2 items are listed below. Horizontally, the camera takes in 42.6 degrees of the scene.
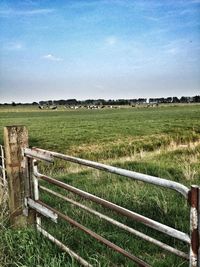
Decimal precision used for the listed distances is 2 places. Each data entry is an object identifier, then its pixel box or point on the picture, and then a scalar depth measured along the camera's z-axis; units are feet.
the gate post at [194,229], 5.64
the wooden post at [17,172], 12.26
